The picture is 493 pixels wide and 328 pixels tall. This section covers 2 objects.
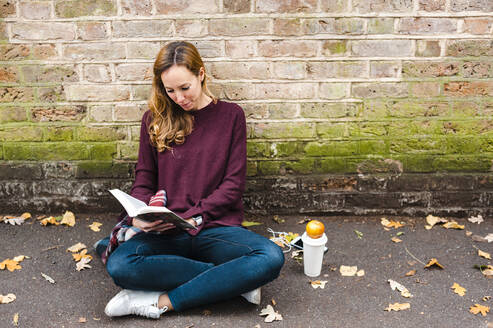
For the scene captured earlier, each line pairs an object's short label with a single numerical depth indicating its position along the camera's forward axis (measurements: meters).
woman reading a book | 2.63
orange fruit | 2.86
